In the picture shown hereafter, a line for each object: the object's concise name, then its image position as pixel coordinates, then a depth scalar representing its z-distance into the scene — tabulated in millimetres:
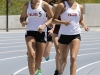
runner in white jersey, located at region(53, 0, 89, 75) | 15687
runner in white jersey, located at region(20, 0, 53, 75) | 15766
